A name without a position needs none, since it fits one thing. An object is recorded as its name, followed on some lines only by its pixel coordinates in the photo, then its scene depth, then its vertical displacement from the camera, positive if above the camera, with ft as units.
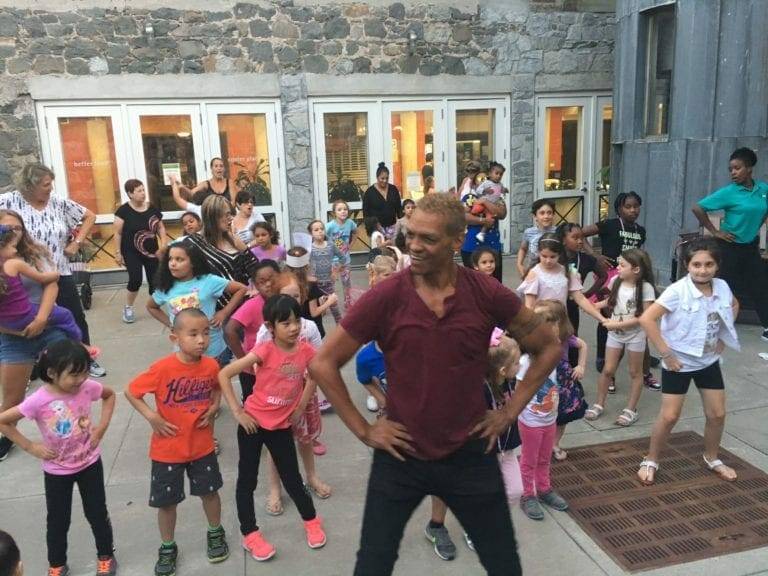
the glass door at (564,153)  36.68 -0.73
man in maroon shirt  7.02 -2.70
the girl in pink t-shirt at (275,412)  10.59 -4.34
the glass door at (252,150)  32.37 +0.18
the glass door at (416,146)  34.55 +0.02
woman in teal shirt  20.47 -2.94
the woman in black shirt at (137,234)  24.73 -2.98
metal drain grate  10.64 -6.84
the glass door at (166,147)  31.50 +0.44
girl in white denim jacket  12.16 -3.84
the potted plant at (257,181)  33.40 -1.46
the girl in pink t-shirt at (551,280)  14.99 -3.28
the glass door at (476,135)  35.32 +0.51
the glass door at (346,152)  33.53 -0.17
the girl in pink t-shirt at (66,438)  9.46 -4.19
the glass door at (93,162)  30.78 -0.13
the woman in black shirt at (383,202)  30.07 -2.58
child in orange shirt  10.06 -4.23
